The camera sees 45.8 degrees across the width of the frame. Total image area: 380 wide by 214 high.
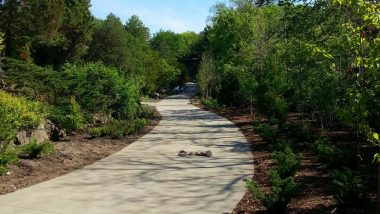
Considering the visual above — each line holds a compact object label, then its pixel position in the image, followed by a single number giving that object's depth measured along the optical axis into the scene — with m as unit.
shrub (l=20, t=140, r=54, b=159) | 11.30
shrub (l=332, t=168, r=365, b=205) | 6.91
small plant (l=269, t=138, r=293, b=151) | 11.73
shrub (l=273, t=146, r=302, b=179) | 8.24
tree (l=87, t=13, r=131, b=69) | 47.47
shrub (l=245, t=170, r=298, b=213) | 6.80
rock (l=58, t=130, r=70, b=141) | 15.48
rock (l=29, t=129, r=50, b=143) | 13.80
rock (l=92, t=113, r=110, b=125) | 20.25
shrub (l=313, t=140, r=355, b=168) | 9.61
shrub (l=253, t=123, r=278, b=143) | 14.24
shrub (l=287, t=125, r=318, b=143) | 13.93
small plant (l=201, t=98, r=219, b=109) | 36.70
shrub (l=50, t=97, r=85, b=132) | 16.15
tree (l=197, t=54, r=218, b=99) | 43.50
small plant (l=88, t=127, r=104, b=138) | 16.28
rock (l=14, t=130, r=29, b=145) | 12.78
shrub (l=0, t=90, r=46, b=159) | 10.02
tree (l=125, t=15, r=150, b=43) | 80.56
